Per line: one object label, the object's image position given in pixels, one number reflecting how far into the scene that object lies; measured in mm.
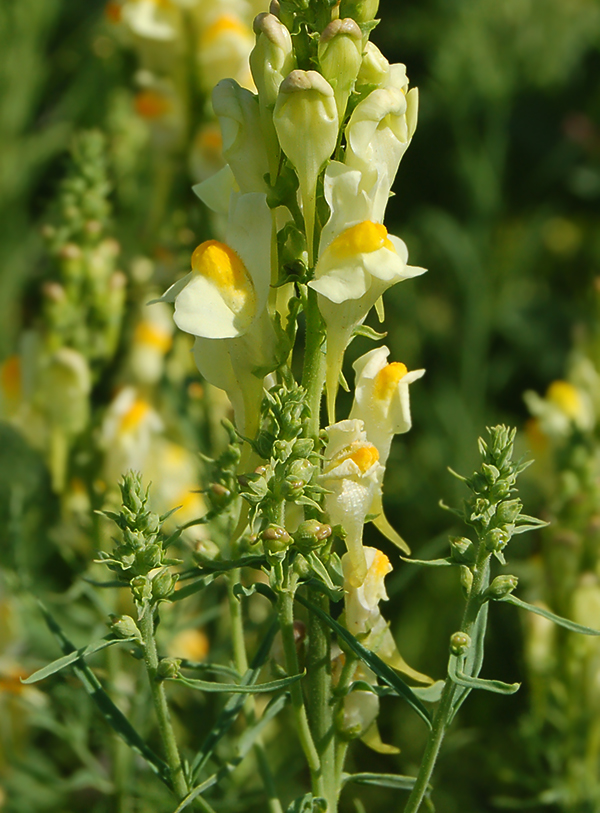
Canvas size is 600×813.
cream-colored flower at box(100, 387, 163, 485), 468
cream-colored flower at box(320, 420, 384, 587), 366
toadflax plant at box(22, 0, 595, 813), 358
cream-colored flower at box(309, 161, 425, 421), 362
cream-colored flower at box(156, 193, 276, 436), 364
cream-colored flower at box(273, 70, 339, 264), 361
